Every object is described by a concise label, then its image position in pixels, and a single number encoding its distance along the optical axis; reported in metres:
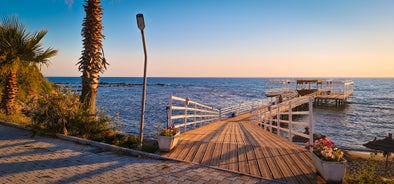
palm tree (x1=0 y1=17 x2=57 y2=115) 10.36
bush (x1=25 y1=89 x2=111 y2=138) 7.61
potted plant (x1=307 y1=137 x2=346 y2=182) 4.04
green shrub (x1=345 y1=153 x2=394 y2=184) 4.32
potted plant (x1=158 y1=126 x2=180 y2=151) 5.89
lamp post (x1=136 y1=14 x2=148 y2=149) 5.72
